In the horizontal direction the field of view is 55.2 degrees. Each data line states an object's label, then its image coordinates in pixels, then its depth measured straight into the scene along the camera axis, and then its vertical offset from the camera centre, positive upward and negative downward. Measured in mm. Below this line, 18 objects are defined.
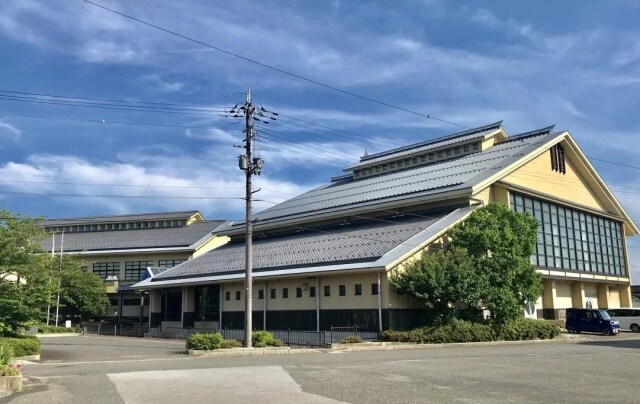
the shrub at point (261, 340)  26266 -1295
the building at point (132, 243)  67438 +7631
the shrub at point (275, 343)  26612 -1449
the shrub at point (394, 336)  27844 -1256
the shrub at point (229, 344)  24691 -1390
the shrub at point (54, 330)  49094 -1485
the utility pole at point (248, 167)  27033 +6339
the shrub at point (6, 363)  13250 -1136
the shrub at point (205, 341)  24109 -1221
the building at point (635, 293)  71375 +1474
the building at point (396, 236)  32312 +4703
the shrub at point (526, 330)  29781 -1142
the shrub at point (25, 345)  22500 -1237
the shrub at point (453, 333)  27891 -1166
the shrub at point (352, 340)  27375 -1389
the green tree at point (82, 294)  57219 +1624
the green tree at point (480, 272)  29391 +1731
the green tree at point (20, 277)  23266 +1373
